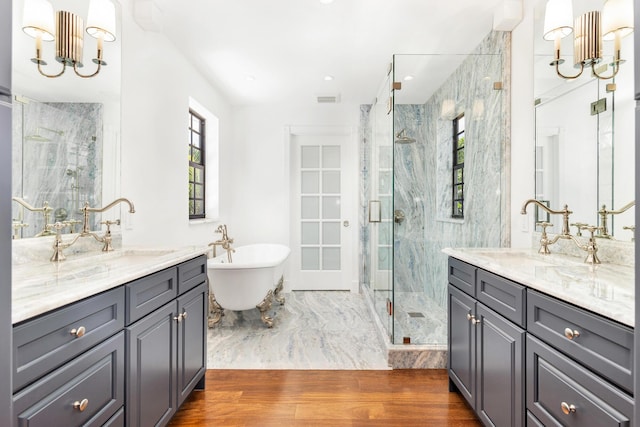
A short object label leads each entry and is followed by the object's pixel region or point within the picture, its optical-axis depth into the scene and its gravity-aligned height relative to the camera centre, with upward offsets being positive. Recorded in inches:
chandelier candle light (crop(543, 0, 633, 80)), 58.7 +34.4
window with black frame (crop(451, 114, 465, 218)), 113.8 +15.6
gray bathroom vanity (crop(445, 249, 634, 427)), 35.9 -17.3
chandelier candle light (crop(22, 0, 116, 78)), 59.7 +34.8
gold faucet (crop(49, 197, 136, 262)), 63.9 -4.7
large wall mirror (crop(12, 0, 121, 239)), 58.6 +15.8
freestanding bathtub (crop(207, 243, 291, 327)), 115.0 -26.1
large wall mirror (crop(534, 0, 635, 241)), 58.3 +15.9
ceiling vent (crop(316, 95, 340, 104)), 158.4 +54.0
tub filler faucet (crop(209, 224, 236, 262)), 134.1 -11.6
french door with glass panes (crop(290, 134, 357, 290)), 182.5 +1.5
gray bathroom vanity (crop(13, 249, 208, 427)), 35.9 -17.5
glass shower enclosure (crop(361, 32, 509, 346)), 100.0 +12.7
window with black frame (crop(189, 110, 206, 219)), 144.6 +20.6
